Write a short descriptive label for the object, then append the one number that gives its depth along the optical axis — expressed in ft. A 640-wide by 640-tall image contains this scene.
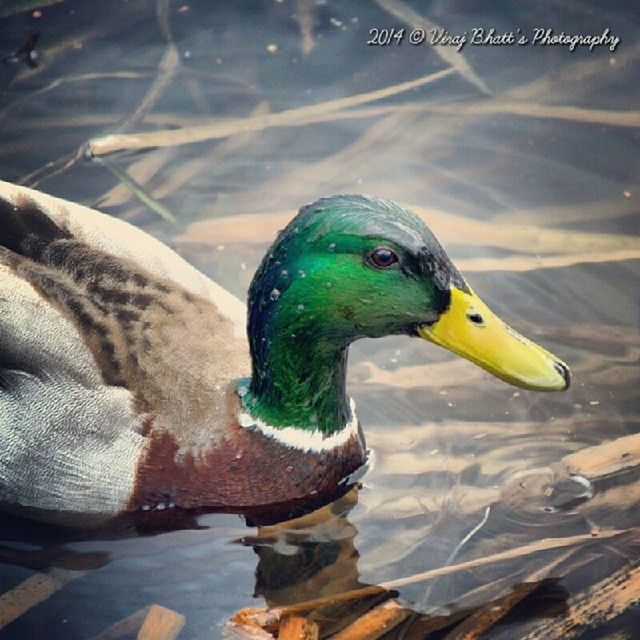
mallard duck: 26.86
